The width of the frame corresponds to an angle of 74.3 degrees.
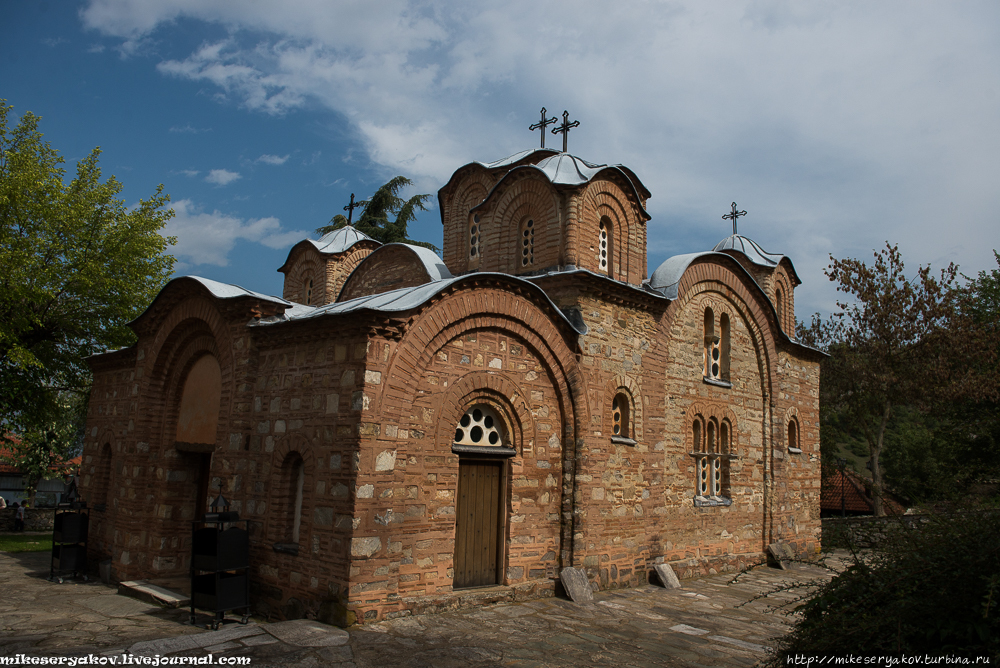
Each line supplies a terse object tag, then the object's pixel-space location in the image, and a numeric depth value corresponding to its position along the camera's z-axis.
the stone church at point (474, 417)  7.63
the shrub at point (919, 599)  3.80
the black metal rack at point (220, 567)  7.53
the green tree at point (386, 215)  25.09
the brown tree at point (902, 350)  19.44
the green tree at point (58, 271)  15.32
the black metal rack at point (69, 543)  10.73
